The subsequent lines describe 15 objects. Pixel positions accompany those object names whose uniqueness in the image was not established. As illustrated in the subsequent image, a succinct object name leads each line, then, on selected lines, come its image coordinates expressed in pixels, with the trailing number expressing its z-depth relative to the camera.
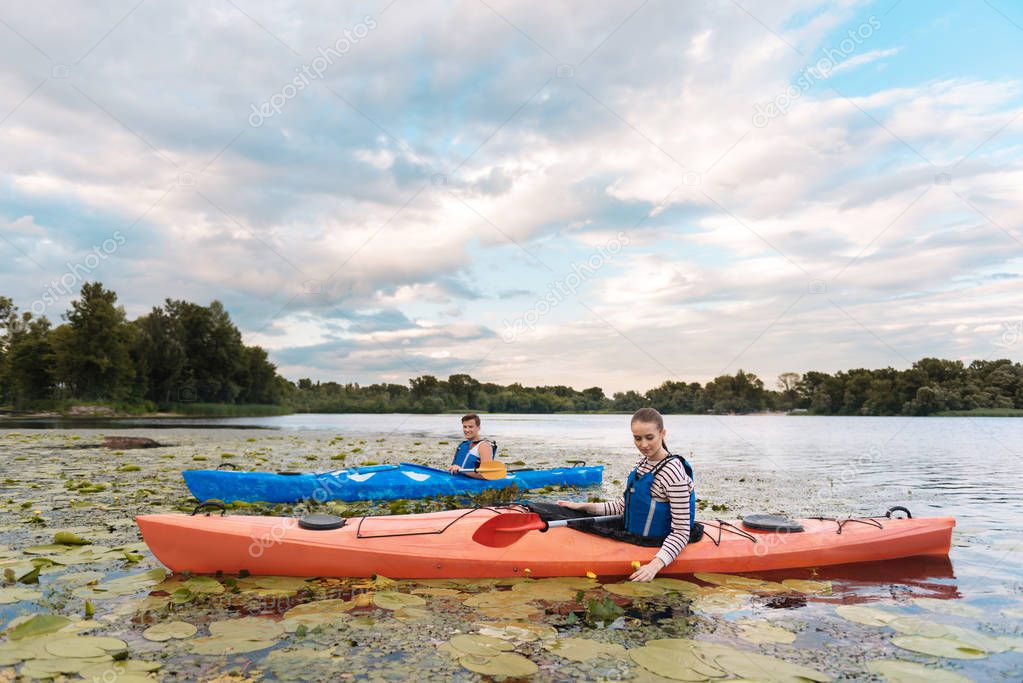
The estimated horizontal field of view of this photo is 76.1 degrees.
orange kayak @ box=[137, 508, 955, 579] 4.34
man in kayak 8.27
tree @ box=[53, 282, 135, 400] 42.19
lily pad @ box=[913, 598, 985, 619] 4.10
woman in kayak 4.20
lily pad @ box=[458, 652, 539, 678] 2.89
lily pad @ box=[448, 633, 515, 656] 3.10
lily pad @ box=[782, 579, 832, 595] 4.45
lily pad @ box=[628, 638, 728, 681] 2.89
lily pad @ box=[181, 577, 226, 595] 4.01
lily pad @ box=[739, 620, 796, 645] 3.44
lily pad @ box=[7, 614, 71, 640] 3.07
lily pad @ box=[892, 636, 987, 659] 3.32
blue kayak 7.14
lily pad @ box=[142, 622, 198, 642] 3.18
